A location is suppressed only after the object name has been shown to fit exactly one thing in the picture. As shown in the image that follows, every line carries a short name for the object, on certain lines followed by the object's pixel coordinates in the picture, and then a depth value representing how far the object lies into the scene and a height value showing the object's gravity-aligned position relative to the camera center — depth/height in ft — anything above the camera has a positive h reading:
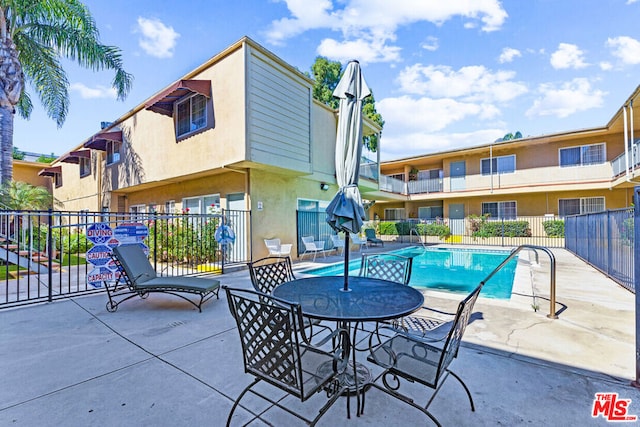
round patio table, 7.13 -2.34
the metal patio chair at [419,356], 6.33 -3.54
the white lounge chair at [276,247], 32.12 -3.15
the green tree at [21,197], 31.07 +2.89
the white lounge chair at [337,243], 42.47 -3.55
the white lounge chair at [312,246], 36.47 -3.53
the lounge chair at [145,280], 15.48 -3.44
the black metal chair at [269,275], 10.87 -2.28
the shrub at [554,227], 52.19 -1.82
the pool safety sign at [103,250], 17.54 -1.84
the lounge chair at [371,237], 52.02 -3.43
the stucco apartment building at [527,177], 49.90 +7.96
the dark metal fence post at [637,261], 8.21 -1.29
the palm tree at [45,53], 31.89 +21.27
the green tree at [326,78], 72.59 +35.55
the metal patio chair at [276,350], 5.69 -2.76
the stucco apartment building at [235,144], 27.68 +8.59
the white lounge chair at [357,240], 46.64 -3.51
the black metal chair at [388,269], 11.96 -2.19
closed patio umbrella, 10.03 +2.86
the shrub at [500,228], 55.79 -2.19
